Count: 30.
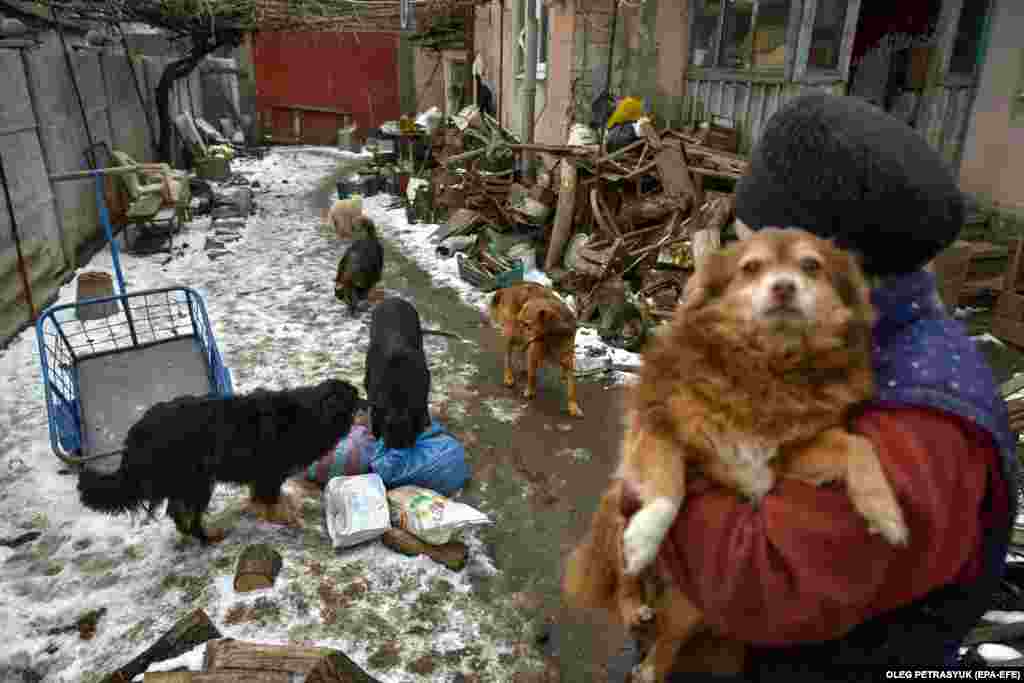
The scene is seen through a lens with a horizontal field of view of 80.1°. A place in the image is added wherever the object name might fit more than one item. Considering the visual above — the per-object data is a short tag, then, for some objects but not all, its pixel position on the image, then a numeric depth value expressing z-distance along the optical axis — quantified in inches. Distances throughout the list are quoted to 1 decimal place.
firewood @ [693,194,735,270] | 281.9
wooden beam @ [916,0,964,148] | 318.3
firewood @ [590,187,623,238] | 337.4
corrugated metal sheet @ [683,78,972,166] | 326.0
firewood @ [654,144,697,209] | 316.8
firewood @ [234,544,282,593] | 148.9
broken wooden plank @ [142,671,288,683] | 106.1
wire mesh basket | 181.0
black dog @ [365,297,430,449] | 184.5
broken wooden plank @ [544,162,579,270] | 354.3
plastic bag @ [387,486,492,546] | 160.1
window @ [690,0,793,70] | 315.9
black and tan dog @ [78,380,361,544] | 144.4
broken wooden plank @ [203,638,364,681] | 108.3
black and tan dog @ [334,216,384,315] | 315.3
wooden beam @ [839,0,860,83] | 298.8
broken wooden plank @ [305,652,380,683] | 107.6
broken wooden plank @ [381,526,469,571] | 159.5
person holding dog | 42.9
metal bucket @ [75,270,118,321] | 282.5
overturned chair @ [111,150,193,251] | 409.1
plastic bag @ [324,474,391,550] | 161.0
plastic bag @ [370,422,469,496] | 180.7
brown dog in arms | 51.8
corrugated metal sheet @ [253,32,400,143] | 938.1
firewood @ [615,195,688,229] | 320.2
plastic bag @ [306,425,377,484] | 184.5
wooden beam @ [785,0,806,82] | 301.0
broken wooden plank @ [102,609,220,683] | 122.9
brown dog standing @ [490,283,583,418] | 227.1
